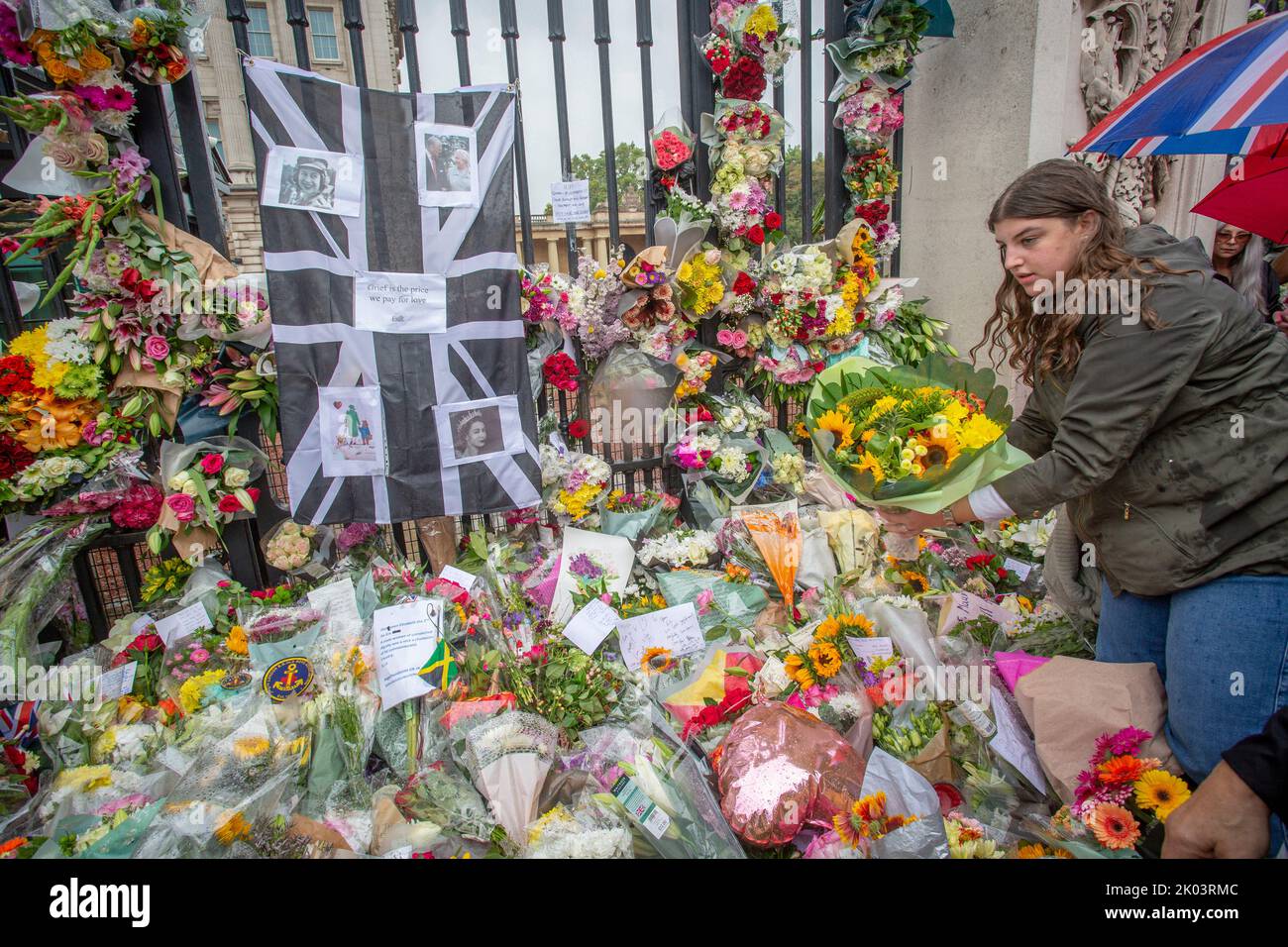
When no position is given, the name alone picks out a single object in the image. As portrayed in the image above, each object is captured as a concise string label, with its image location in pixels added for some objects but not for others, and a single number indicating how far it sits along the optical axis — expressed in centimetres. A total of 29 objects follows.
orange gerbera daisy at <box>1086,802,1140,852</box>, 154
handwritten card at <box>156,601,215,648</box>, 253
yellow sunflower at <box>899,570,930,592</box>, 284
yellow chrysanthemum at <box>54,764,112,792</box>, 191
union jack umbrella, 150
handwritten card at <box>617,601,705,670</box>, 263
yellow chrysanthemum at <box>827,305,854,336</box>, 361
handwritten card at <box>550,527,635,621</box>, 291
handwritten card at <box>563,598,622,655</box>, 262
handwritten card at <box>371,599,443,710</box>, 221
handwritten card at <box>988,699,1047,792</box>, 185
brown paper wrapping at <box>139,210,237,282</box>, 252
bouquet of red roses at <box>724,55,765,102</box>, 321
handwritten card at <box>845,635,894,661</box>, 225
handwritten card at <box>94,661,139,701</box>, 236
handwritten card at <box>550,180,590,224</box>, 315
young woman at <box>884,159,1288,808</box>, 152
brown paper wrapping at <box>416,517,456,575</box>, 308
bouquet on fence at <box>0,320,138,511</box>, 240
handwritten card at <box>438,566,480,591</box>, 273
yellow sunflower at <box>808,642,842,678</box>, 223
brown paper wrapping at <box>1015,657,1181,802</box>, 172
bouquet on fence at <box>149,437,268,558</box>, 261
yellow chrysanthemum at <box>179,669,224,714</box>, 223
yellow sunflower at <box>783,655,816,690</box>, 222
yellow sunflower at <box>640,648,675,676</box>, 249
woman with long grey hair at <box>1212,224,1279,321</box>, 368
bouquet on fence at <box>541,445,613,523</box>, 315
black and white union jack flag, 254
